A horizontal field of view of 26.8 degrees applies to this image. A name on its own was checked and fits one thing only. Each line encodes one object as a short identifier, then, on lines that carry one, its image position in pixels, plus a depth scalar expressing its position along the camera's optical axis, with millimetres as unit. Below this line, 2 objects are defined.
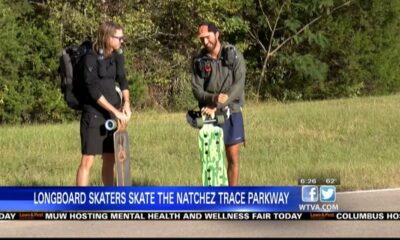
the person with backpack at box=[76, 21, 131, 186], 8500
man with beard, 8656
